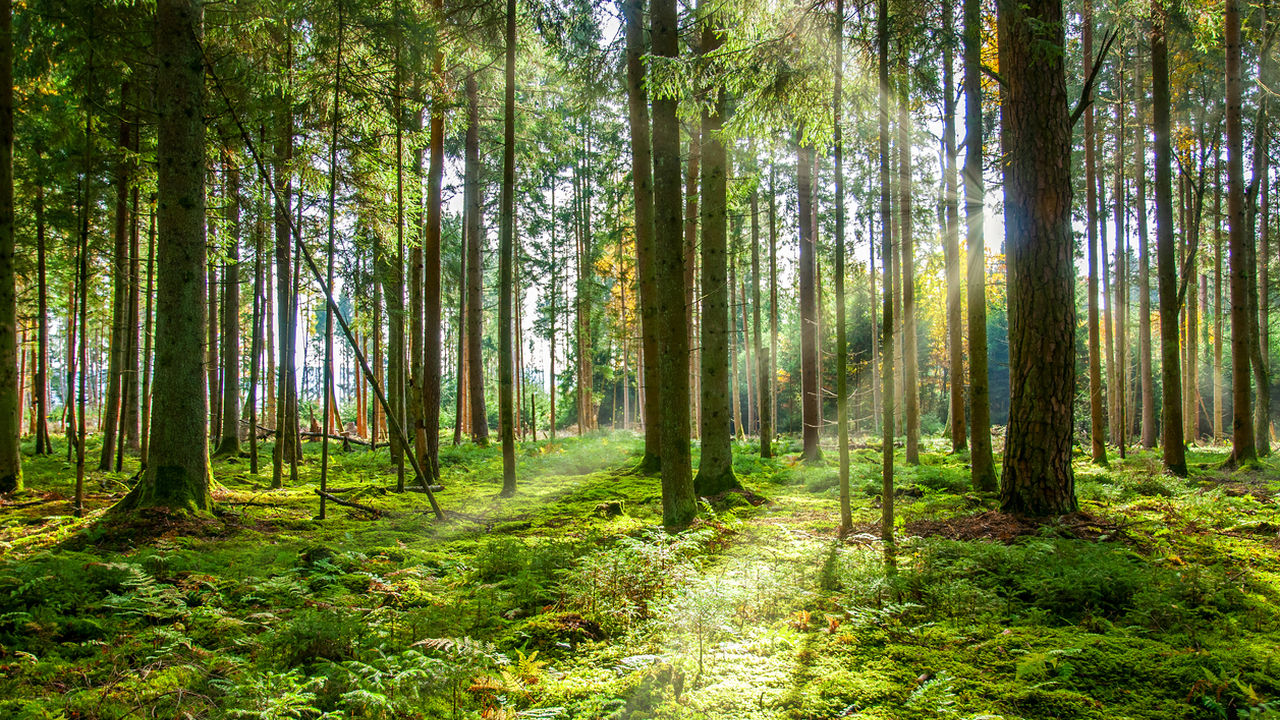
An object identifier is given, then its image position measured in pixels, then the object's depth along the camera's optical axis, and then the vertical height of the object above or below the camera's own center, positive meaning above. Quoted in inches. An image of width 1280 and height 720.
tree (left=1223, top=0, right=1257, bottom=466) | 369.7 +74.7
